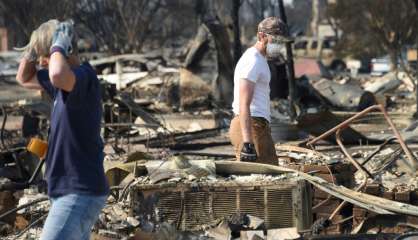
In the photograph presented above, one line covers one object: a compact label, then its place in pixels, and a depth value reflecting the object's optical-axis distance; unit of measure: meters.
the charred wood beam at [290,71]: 20.16
